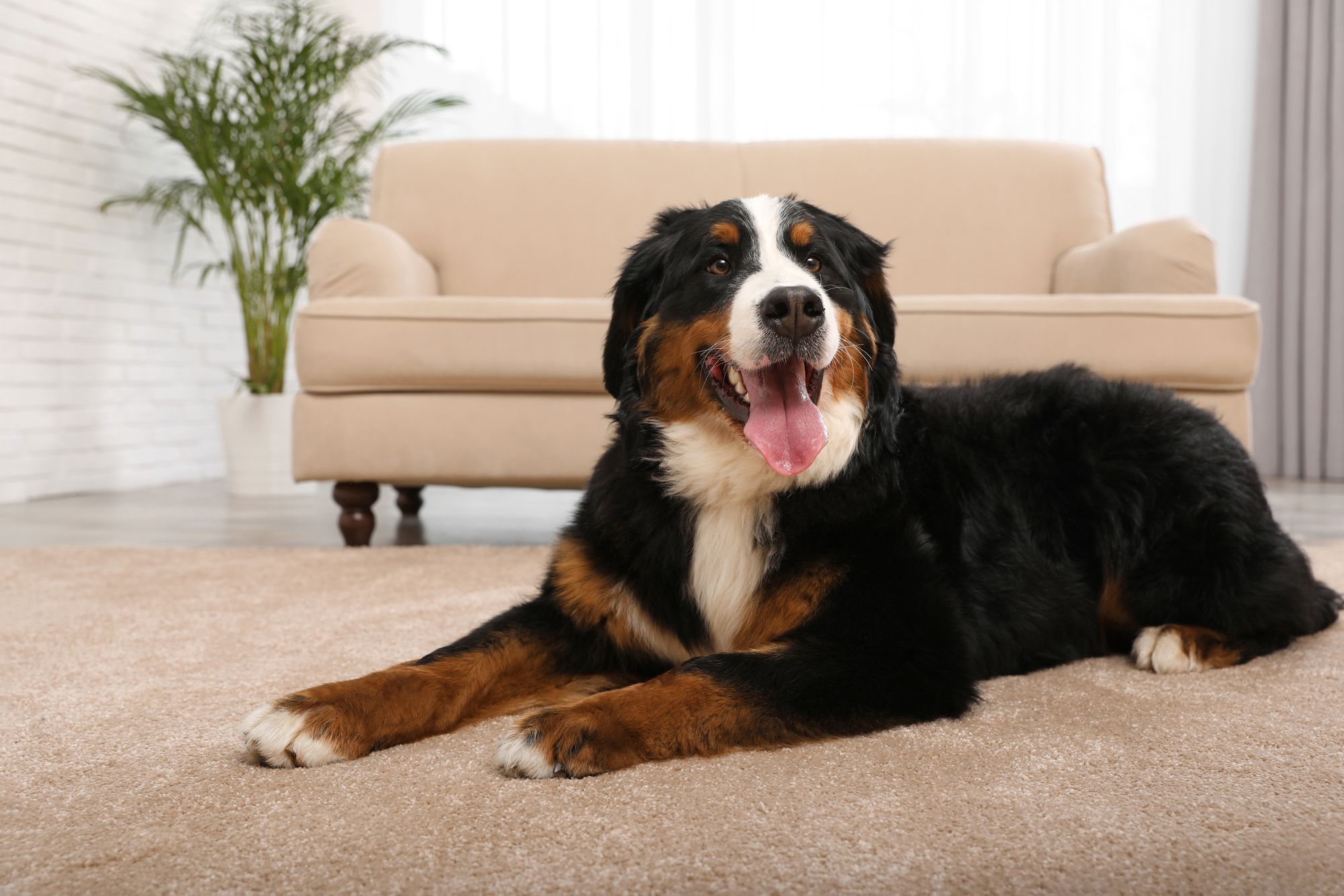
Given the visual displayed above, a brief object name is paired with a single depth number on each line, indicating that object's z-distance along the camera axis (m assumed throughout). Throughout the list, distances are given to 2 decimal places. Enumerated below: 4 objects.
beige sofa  3.38
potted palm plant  5.26
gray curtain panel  6.04
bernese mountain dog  1.46
